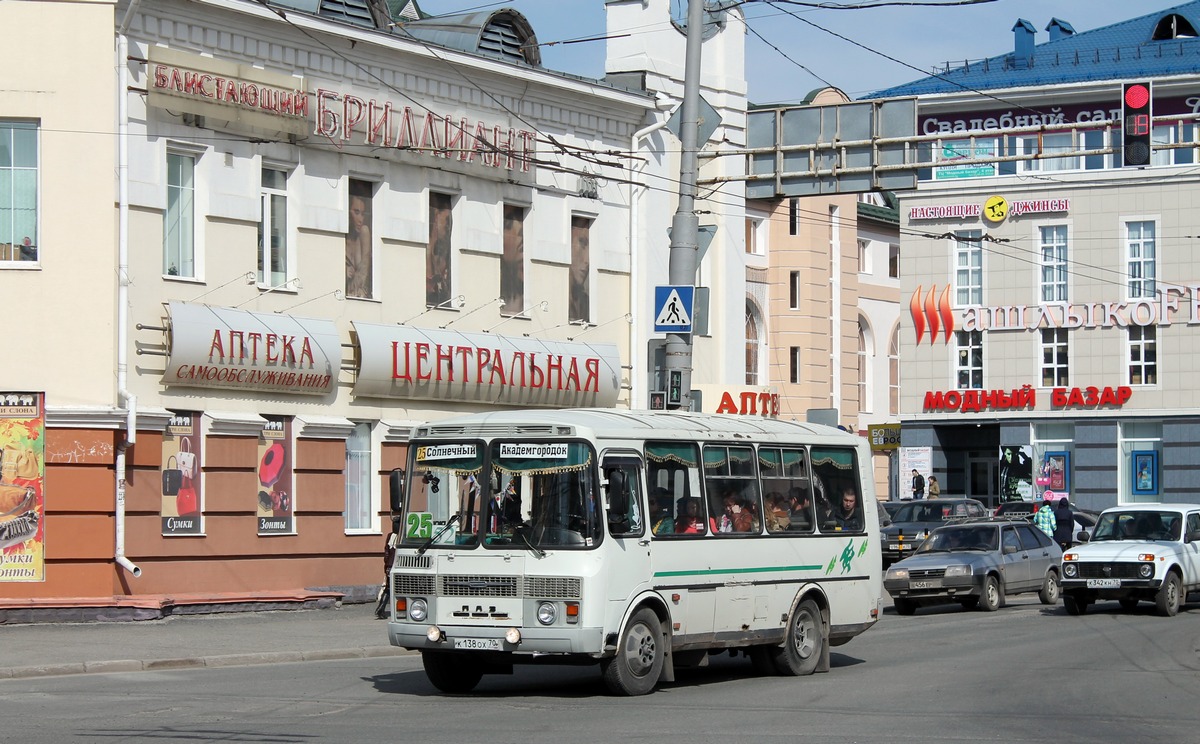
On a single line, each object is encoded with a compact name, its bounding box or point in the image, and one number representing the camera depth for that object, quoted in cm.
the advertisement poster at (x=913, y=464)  6097
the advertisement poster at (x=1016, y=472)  5932
